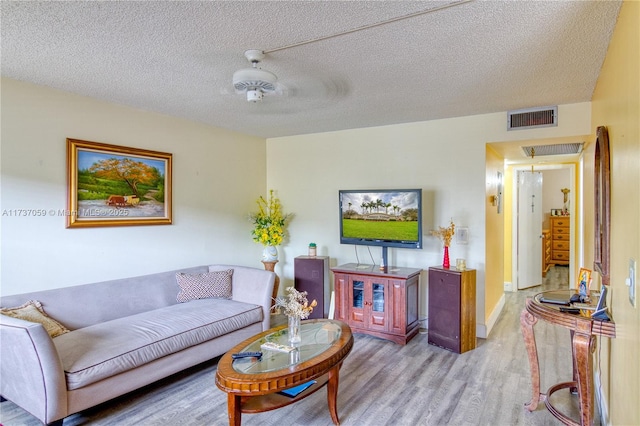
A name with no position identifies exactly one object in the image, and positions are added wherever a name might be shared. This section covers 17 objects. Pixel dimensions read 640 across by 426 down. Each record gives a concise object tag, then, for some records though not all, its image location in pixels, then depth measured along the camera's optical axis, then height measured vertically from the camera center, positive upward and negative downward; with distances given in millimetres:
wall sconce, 4402 +185
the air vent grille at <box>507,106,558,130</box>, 3586 +925
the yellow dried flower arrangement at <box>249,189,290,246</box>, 4785 -135
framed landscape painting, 3242 +248
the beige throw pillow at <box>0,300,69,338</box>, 2580 -731
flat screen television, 3955 -61
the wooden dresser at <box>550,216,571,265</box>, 8398 -625
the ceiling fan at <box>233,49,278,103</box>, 2273 +812
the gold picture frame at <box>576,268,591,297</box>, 2518 -494
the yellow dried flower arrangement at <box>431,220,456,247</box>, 3920 -228
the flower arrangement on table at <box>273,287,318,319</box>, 2547 -660
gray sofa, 2213 -913
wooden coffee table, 2027 -914
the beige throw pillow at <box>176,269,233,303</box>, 3719 -750
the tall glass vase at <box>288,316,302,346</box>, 2588 -819
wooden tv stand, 3844 -950
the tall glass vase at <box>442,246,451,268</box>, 3881 -482
